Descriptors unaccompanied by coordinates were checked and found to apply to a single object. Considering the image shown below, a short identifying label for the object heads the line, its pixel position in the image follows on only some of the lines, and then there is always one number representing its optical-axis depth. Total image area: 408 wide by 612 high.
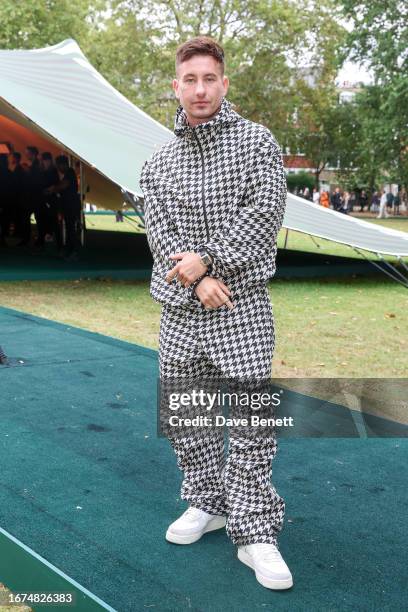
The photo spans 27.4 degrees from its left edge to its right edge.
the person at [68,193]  12.54
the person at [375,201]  55.68
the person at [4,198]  14.31
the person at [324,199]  40.00
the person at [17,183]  14.20
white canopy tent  10.05
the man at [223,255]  2.72
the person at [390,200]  52.25
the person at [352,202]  51.14
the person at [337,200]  44.56
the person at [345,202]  43.78
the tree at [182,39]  37.50
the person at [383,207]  41.46
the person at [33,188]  13.89
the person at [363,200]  52.34
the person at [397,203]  49.83
